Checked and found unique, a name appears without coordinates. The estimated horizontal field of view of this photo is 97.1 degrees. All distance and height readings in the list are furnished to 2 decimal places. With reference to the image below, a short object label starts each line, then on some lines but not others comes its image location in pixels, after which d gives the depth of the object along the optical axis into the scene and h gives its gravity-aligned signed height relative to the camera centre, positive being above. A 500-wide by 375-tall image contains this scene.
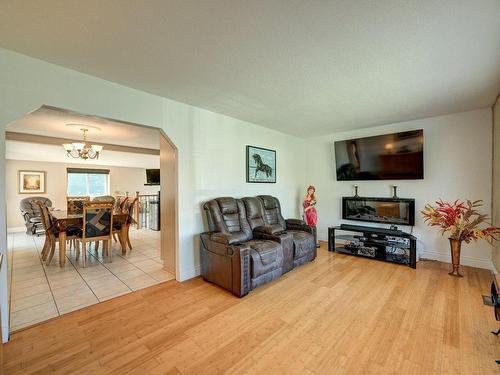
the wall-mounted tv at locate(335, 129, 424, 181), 3.81 +0.54
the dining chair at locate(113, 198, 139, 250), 4.23 -0.70
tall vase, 3.11 -1.00
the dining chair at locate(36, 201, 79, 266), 3.64 -0.74
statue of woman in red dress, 4.48 -0.51
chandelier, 4.32 +0.80
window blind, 7.68 +0.61
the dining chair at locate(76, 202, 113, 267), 3.61 -0.61
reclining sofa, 2.60 -0.78
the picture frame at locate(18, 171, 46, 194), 6.70 +0.17
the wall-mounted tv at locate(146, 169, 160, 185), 8.45 +0.42
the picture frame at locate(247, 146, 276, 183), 4.11 +0.43
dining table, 3.52 -0.63
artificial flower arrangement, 3.01 -0.56
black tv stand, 3.55 -1.02
